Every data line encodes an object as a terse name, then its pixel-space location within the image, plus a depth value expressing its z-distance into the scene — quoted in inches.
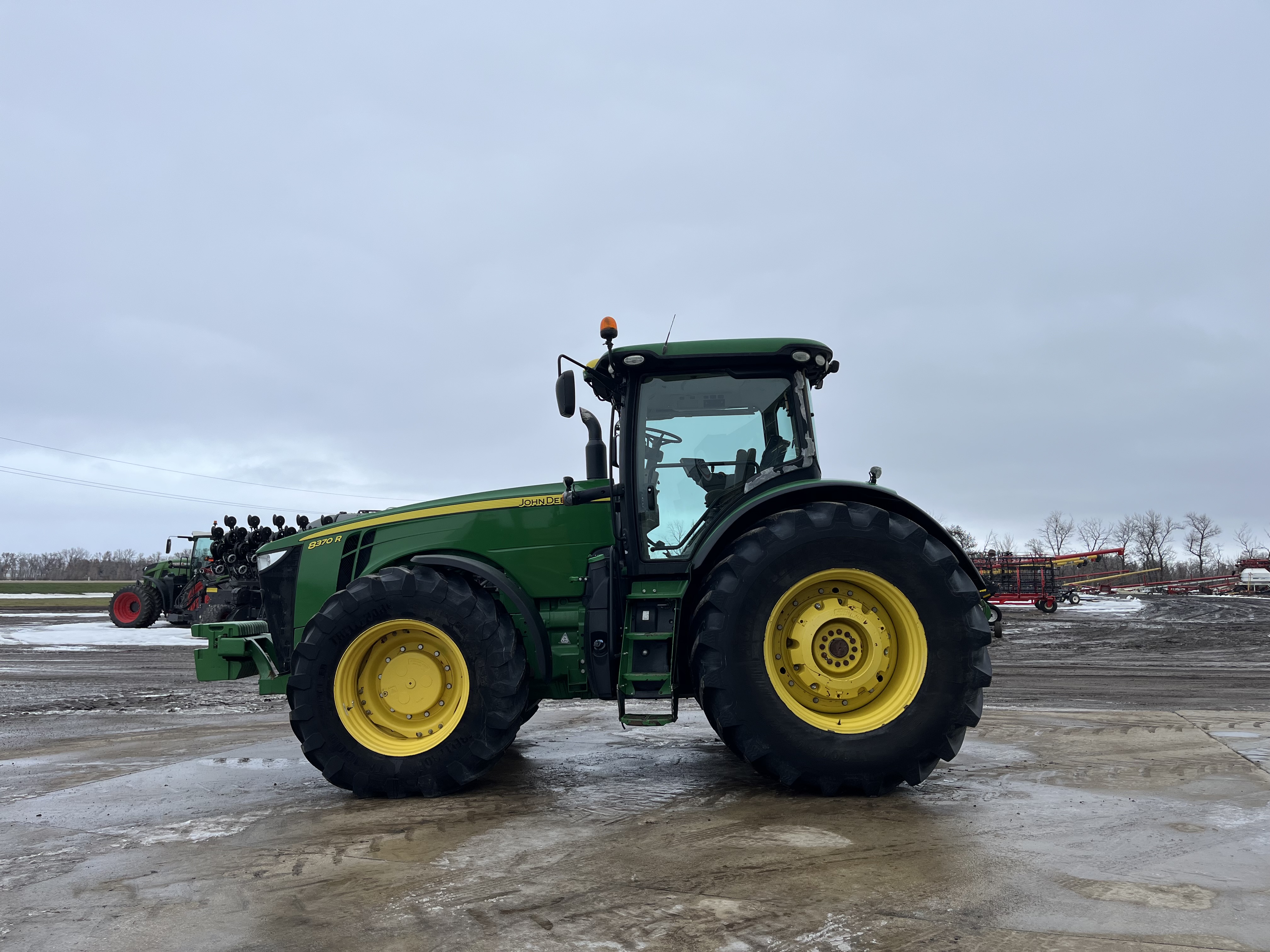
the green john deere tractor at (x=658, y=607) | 167.2
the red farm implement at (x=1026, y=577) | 1018.7
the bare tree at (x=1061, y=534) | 3270.2
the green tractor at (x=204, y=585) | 629.0
